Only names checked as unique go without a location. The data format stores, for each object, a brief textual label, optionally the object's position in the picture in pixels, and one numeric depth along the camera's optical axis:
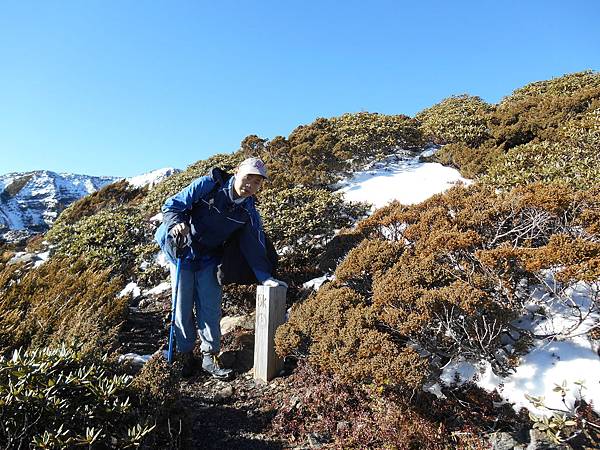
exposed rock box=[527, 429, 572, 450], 2.39
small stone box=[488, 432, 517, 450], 2.51
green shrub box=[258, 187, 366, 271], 6.06
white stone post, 3.79
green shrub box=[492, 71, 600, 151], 8.69
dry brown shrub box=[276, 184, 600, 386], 2.83
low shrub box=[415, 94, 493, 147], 10.52
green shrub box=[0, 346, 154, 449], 2.03
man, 3.69
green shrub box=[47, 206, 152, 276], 7.64
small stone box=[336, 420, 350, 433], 2.93
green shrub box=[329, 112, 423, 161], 10.82
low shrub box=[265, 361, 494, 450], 2.58
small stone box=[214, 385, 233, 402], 3.62
